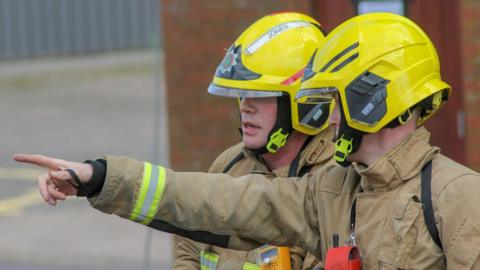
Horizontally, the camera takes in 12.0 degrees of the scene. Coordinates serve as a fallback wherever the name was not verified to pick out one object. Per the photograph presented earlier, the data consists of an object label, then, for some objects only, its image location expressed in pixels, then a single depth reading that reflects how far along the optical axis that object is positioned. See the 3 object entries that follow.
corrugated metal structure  35.73
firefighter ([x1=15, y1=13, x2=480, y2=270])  6.18
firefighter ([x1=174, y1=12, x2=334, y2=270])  8.21
